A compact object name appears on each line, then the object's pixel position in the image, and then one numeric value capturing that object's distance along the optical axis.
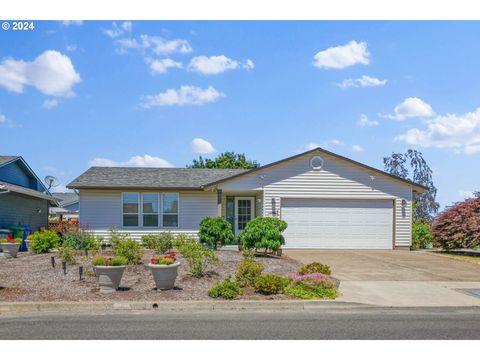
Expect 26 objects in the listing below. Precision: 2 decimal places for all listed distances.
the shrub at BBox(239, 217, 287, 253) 16.20
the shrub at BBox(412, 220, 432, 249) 24.39
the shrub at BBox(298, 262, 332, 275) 12.06
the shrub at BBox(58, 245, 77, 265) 13.05
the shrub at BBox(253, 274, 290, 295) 10.35
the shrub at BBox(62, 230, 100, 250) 16.72
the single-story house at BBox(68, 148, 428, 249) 22.00
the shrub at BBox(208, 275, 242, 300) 9.94
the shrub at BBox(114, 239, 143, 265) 13.55
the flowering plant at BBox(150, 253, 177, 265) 10.84
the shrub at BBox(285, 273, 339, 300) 10.16
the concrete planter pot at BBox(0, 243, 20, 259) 16.50
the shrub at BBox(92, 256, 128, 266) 10.77
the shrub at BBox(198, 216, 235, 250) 17.88
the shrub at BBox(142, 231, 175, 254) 16.88
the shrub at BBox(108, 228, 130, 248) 14.98
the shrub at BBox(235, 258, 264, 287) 11.01
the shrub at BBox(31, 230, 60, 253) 17.11
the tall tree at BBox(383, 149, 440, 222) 38.16
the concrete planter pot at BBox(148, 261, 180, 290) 10.58
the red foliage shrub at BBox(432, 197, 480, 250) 20.84
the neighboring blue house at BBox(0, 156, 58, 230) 23.80
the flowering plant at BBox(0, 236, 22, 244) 16.76
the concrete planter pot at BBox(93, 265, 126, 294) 10.48
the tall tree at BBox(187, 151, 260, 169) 49.47
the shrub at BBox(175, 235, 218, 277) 12.03
